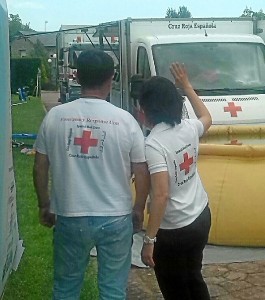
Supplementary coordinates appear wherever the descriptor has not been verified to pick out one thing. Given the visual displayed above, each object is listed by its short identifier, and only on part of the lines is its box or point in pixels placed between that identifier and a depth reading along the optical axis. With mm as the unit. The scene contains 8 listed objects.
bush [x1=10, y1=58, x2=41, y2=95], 44791
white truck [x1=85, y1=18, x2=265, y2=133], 11477
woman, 4145
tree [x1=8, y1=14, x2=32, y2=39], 105112
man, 3980
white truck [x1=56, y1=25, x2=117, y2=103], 23281
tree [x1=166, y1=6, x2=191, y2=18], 75238
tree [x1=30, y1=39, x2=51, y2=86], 50594
